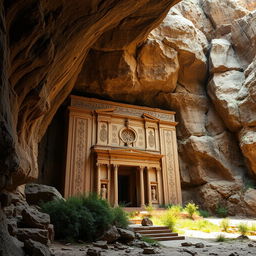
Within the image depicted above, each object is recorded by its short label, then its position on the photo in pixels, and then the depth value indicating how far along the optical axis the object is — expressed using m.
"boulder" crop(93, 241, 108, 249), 5.94
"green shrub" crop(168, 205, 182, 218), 13.46
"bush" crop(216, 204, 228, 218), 17.56
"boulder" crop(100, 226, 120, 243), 6.92
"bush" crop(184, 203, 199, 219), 14.71
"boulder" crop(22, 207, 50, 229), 5.03
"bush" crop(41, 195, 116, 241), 6.91
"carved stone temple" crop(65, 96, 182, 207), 16.41
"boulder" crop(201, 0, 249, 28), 23.00
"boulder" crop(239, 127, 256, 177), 17.69
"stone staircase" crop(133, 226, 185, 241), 8.72
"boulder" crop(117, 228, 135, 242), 7.19
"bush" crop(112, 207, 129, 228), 8.46
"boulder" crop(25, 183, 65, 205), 8.09
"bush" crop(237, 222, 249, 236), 9.46
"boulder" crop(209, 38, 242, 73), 20.81
